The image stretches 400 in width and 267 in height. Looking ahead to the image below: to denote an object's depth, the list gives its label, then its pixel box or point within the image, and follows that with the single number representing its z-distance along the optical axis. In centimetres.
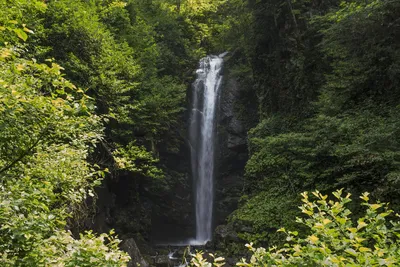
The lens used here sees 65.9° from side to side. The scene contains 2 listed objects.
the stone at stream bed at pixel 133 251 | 1258
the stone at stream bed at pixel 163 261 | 1439
